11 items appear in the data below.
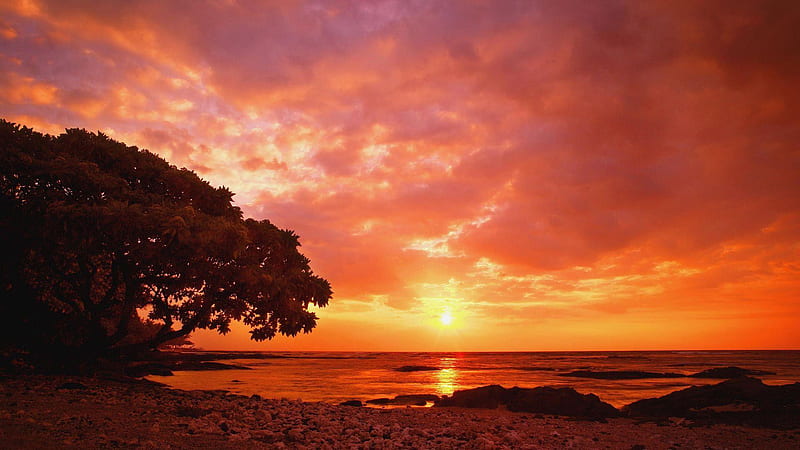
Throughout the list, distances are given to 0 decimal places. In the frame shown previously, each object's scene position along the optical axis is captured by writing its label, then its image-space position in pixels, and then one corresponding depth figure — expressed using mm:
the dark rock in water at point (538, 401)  19859
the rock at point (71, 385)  14760
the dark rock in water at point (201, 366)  52425
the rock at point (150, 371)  26781
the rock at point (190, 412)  12734
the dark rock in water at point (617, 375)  50719
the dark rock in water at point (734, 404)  18000
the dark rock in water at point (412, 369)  66875
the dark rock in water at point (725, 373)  49284
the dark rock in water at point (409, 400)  24825
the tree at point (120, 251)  13883
